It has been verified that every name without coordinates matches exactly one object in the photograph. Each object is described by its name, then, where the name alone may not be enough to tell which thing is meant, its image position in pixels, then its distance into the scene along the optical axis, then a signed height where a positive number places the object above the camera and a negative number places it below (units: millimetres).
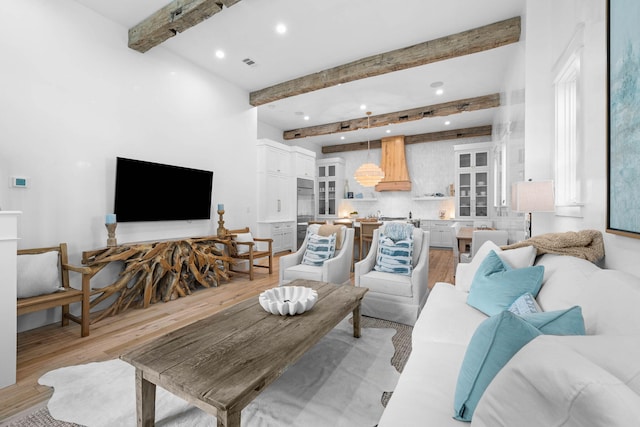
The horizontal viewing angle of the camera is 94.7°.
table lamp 2355 +153
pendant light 6191 +832
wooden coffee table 1116 -662
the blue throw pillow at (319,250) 3477 -444
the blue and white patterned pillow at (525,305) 1451 -456
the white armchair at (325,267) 3227 -624
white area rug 1505 -1048
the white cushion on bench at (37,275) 2254 -511
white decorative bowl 1826 -569
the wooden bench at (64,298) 2160 -674
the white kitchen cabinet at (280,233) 5777 -433
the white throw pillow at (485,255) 1951 -313
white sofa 488 -331
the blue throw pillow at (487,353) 809 -397
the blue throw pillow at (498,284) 1656 -412
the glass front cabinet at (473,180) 6727 +797
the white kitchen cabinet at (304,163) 6808 +1210
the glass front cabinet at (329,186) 8484 +785
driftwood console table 2961 -677
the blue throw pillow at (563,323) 949 -351
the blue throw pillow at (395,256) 2957 -440
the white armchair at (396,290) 2678 -719
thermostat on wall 2552 +248
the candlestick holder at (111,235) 3119 -258
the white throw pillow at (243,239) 4492 -418
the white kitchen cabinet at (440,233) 7203 -464
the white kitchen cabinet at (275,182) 5828 +635
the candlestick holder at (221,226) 4371 -212
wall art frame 1265 +448
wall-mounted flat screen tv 3342 +246
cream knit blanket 1646 -174
